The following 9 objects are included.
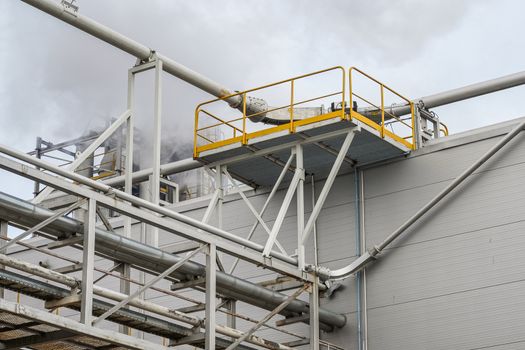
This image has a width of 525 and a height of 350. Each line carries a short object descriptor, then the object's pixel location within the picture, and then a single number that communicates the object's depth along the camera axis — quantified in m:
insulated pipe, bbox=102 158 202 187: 33.06
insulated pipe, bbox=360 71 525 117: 29.23
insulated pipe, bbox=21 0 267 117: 24.84
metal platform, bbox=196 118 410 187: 26.56
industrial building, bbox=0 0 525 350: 23.42
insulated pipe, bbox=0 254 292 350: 20.72
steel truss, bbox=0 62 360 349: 20.50
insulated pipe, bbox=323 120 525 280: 26.22
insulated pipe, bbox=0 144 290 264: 19.95
